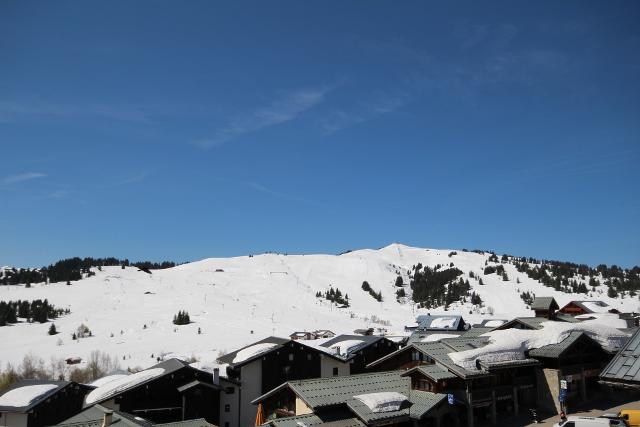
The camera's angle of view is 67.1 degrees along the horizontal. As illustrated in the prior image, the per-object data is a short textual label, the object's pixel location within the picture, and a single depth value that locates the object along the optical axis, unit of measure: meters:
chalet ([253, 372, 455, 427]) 27.95
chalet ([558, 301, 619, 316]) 80.28
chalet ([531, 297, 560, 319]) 45.31
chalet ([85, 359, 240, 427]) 34.56
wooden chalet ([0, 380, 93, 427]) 35.19
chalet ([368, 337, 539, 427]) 32.56
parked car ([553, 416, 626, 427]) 24.80
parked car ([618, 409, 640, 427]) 26.25
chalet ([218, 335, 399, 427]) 40.86
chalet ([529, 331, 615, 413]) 35.66
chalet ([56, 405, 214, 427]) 27.38
